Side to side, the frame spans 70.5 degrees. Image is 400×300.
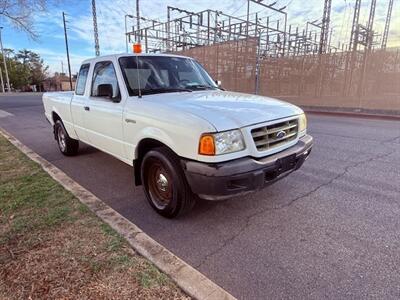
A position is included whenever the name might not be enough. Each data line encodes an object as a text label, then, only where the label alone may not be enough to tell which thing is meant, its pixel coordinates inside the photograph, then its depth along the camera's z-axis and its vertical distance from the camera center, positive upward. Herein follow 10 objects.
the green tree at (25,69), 64.72 +2.53
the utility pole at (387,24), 20.03 +4.55
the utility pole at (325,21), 20.09 +4.20
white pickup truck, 2.74 -0.53
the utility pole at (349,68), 15.79 +0.71
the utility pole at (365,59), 14.73 +1.14
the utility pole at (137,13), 20.78 +4.82
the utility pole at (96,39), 23.31 +3.31
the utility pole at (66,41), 42.78 +5.98
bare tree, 6.57 +1.45
